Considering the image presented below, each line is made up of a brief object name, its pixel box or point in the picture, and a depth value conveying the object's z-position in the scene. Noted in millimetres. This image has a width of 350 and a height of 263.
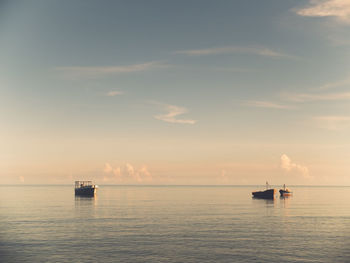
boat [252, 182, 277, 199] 177125
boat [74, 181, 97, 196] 187800
